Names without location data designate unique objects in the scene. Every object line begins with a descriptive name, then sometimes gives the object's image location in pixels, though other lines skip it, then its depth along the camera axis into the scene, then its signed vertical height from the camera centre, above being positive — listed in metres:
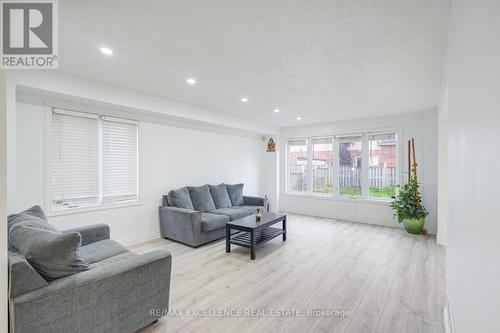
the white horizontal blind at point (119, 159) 3.78 +0.10
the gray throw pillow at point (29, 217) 2.17 -0.51
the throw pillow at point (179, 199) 4.36 -0.65
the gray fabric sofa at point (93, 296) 1.42 -0.93
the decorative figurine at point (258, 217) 3.95 -0.89
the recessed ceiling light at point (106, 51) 2.33 +1.17
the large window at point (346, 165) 5.42 +0.00
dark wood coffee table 3.50 -1.13
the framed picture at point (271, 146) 6.81 +0.56
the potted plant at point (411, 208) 4.57 -0.84
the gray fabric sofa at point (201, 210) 3.89 -0.92
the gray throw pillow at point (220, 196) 5.08 -0.69
